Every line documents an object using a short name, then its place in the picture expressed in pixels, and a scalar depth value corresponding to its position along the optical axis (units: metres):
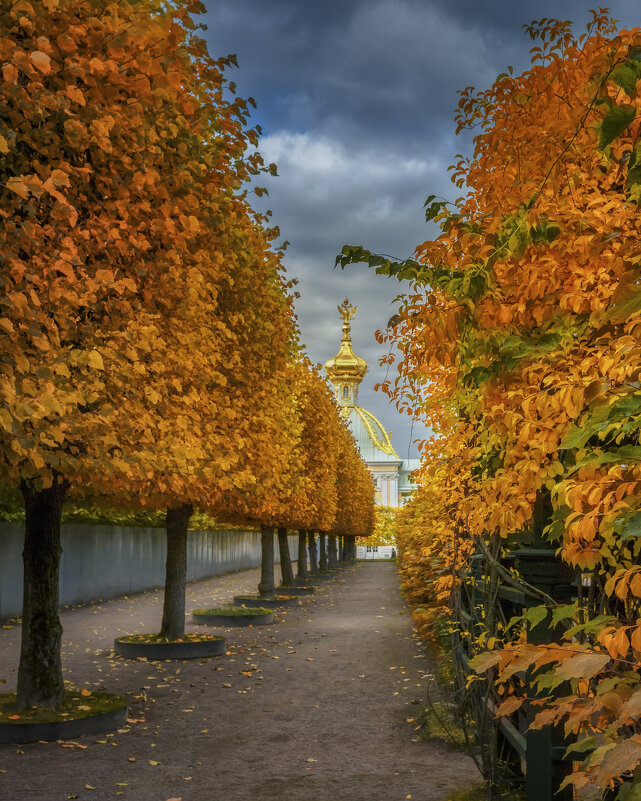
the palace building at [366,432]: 117.19
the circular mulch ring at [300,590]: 29.88
